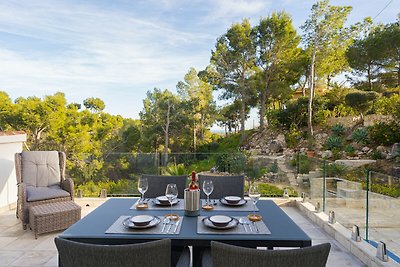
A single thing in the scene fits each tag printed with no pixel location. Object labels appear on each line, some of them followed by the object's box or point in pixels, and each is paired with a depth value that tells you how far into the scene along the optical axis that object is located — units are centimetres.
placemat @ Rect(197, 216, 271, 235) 188
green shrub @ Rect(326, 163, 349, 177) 456
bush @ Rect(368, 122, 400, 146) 1002
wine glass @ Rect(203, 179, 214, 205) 250
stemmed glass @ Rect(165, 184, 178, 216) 234
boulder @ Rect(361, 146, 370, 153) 1059
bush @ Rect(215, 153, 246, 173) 614
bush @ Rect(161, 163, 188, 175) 591
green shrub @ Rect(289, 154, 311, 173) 518
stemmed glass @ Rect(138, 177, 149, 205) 253
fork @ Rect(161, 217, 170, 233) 205
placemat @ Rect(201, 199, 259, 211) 246
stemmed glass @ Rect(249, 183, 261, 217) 231
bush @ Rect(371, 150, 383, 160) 969
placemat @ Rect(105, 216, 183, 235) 188
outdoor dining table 179
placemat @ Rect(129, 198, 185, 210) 249
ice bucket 227
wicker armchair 385
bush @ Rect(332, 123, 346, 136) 1250
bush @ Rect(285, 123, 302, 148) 1374
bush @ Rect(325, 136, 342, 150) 1166
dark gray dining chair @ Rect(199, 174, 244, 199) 311
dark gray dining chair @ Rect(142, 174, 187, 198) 316
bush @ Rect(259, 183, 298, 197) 548
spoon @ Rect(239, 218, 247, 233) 205
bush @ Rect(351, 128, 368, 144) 1095
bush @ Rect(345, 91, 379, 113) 1155
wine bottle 228
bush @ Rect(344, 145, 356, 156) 1078
